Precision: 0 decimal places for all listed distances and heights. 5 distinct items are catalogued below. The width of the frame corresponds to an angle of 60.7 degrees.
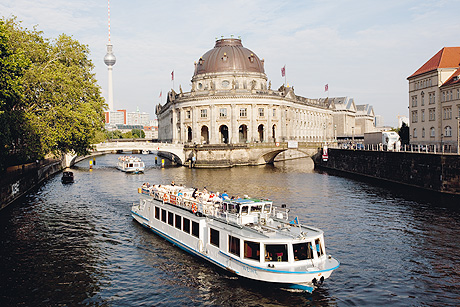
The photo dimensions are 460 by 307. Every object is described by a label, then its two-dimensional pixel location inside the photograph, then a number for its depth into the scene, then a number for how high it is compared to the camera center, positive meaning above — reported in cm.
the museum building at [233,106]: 11162 +1202
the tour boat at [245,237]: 2138 -572
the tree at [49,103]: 4438 +573
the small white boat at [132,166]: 8362 -399
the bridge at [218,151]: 9800 -117
